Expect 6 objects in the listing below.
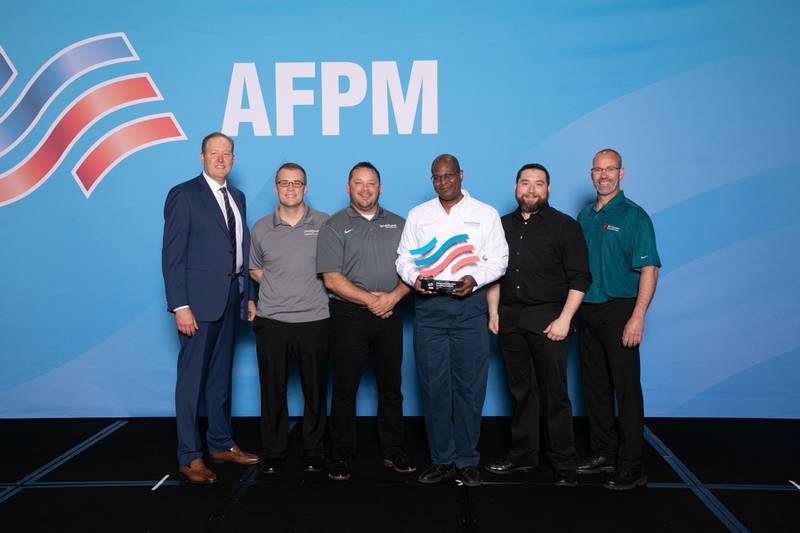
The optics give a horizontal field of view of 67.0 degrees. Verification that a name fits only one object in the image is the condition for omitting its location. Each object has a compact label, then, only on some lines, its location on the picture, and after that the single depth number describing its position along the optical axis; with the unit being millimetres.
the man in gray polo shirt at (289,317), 3404
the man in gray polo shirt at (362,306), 3340
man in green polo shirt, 3180
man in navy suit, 3297
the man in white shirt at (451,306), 3199
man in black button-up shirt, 3191
